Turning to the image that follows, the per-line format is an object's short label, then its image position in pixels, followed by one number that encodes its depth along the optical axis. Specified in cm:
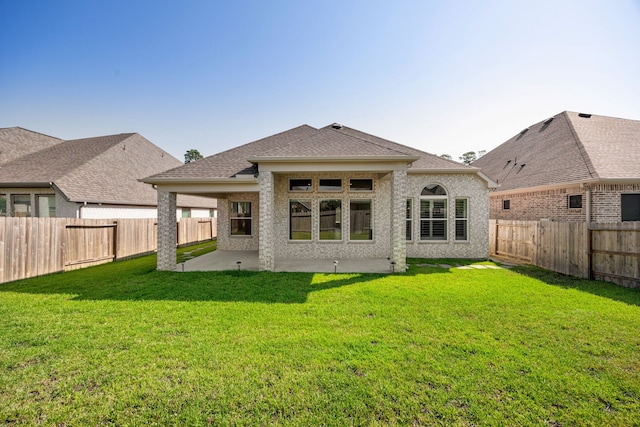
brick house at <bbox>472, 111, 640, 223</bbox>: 1025
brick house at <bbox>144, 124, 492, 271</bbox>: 946
